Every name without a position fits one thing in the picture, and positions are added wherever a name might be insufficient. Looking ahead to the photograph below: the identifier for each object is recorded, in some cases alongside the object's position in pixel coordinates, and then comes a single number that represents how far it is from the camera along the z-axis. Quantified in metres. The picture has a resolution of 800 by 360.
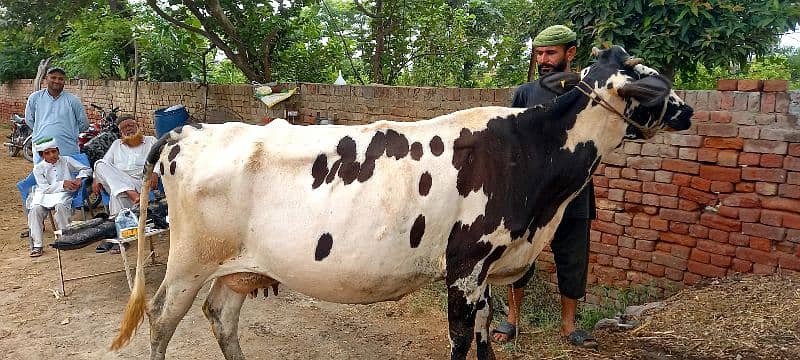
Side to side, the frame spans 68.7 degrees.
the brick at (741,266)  3.98
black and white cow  2.91
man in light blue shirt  7.16
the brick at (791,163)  3.69
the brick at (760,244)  3.87
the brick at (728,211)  4.01
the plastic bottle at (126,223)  5.09
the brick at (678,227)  4.28
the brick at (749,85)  3.84
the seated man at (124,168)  5.99
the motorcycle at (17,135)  13.65
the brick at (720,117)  3.99
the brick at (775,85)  3.71
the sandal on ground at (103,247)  6.54
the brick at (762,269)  3.87
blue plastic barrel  8.61
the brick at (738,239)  3.97
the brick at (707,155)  4.07
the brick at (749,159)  3.87
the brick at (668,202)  4.32
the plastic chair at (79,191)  6.59
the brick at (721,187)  4.02
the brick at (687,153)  4.18
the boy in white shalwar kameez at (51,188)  6.28
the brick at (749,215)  3.90
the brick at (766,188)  3.81
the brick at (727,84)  3.97
